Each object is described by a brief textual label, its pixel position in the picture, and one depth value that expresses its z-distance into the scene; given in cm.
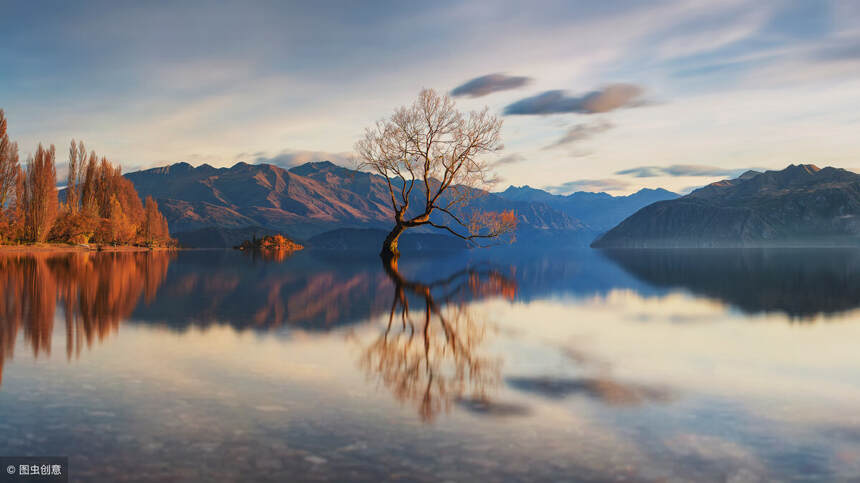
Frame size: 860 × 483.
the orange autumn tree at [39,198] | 8712
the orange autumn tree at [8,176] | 8439
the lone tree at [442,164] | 5022
